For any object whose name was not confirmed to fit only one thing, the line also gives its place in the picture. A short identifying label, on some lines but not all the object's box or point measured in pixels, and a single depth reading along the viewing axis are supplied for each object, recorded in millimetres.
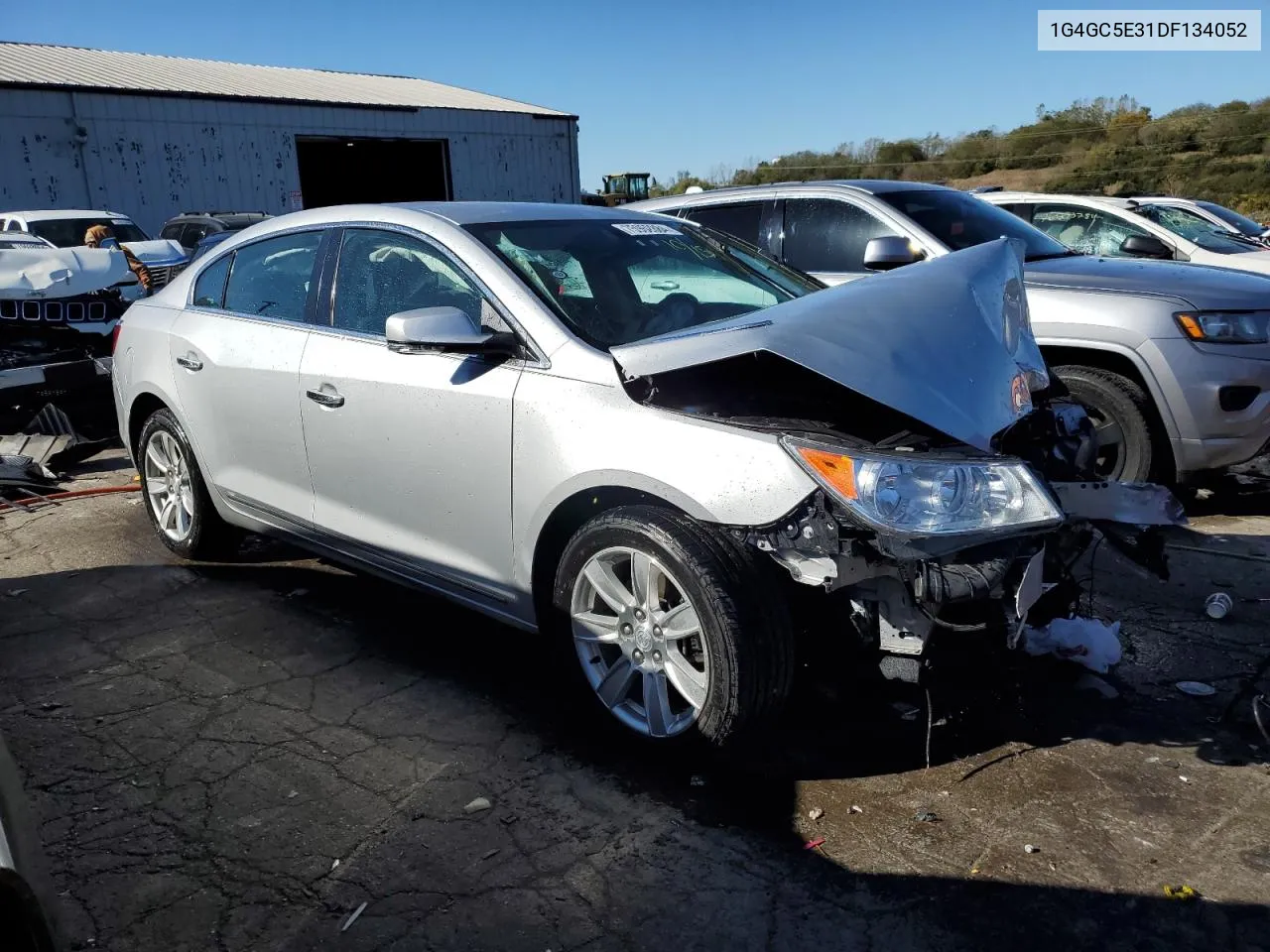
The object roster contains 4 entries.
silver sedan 2684
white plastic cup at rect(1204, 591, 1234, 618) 4156
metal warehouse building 21391
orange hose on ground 6473
